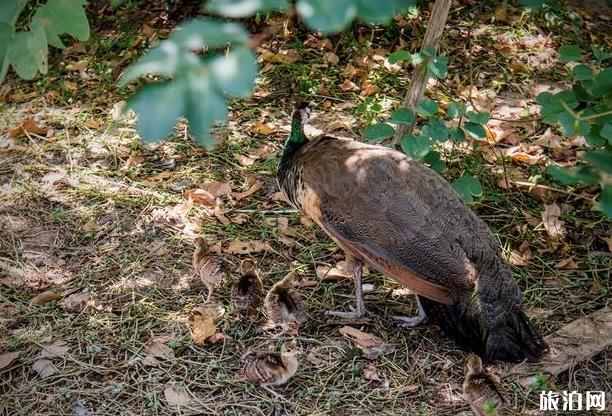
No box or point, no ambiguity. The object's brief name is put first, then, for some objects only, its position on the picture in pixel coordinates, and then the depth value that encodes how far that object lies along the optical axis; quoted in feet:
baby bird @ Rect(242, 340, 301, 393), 10.48
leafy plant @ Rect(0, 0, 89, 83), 3.49
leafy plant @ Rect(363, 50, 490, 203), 11.55
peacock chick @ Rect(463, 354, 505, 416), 9.77
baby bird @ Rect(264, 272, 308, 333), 11.51
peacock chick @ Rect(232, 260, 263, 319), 11.76
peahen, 10.69
